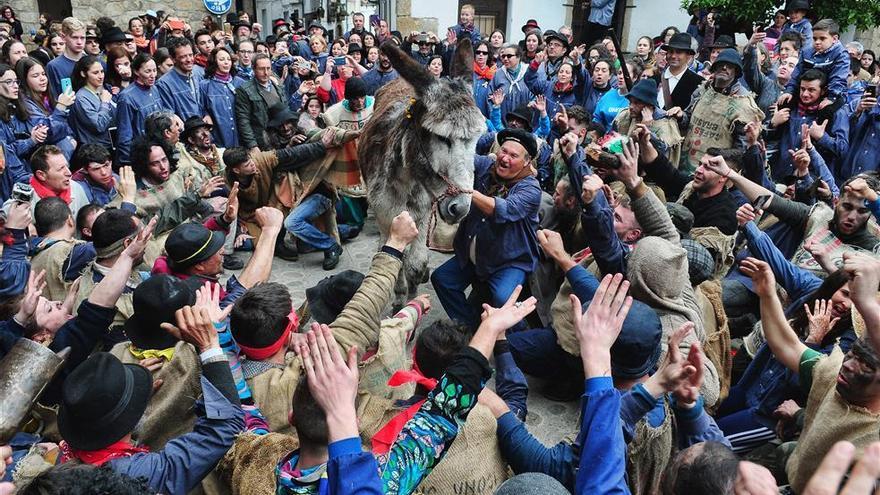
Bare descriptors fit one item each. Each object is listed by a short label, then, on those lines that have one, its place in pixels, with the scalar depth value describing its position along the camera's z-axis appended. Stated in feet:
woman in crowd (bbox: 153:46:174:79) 29.50
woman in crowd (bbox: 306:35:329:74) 44.15
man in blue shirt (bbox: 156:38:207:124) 26.05
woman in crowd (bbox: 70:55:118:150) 23.70
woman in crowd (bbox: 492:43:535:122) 32.83
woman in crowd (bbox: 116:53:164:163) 24.09
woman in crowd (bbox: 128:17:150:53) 40.75
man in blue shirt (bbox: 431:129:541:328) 15.76
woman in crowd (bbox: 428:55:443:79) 34.94
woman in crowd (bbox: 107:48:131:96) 27.37
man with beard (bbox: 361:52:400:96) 34.99
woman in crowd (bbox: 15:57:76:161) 22.39
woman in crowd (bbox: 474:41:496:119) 36.27
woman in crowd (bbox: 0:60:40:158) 20.84
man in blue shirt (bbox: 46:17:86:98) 28.17
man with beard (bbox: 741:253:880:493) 8.30
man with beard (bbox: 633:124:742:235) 17.37
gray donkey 15.72
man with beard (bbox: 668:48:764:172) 22.76
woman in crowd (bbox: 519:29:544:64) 42.19
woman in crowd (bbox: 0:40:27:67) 27.55
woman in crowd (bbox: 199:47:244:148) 26.94
